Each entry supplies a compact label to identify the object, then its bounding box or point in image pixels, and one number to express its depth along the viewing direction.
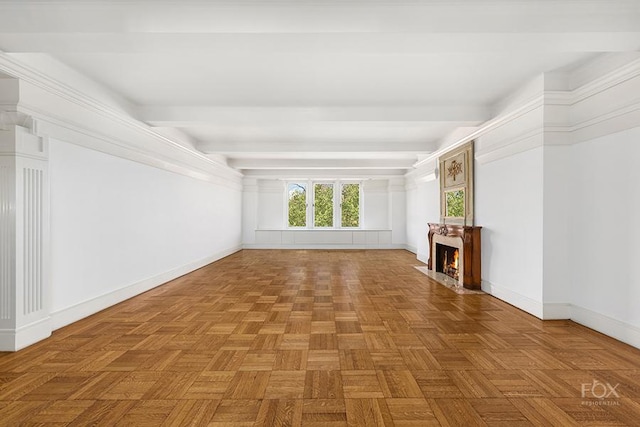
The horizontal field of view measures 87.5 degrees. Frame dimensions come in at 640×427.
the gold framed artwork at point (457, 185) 5.65
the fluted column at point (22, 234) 3.00
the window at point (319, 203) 11.84
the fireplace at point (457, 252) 5.36
